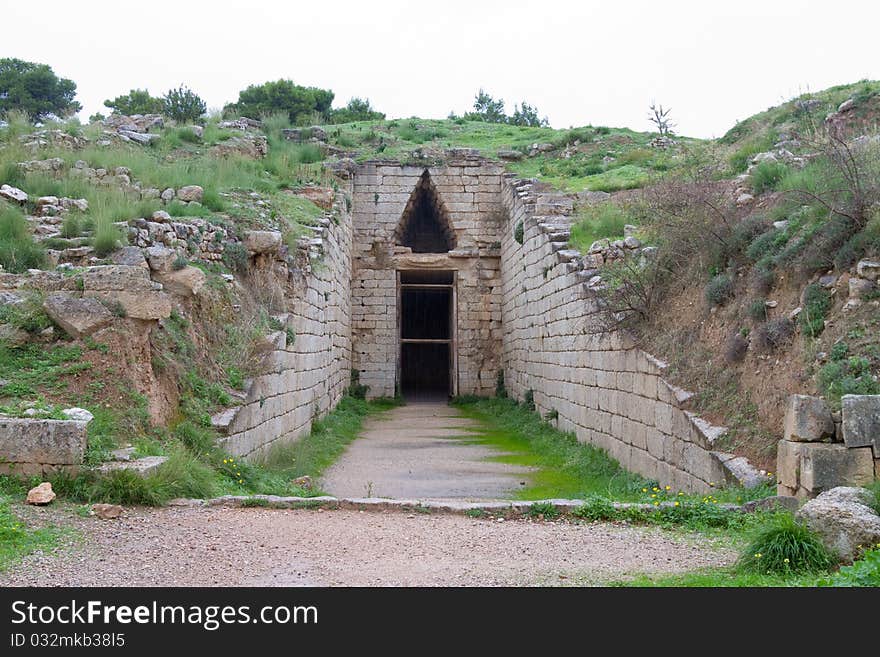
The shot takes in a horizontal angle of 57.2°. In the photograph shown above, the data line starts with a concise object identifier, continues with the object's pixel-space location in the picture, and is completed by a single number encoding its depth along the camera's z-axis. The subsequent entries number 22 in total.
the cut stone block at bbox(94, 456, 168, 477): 6.59
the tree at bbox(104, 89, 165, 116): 31.84
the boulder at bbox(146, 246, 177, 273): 8.98
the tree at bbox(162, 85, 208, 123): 26.75
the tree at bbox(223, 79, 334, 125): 35.31
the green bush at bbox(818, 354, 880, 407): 6.57
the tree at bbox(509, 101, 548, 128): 39.81
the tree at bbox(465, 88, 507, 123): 40.81
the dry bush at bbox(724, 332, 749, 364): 8.41
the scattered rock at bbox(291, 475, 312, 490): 9.09
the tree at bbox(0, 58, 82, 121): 35.75
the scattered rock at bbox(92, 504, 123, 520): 6.16
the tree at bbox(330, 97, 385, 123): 32.38
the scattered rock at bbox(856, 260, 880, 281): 7.28
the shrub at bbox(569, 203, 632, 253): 13.51
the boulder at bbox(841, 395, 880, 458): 6.12
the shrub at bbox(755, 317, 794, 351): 7.82
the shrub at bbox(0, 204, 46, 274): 8.96
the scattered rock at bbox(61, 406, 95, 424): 6.82
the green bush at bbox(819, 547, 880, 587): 4.23
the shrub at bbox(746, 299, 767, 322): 8.33
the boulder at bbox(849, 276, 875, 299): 7.29
